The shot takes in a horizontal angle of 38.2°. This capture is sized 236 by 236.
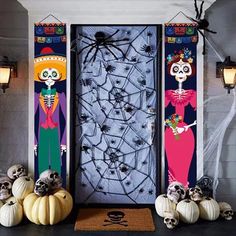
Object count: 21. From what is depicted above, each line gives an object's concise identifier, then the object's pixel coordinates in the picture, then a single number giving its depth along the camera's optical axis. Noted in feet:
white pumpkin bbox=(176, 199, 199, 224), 7.14
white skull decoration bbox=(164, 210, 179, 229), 6.95
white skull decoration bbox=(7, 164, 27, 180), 7.79
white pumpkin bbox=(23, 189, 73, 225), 6.95
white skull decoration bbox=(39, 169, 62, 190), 7.40
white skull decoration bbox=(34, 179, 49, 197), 7.09
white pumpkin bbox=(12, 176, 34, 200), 7.29
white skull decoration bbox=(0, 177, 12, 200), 7.37
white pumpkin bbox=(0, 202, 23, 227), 6.95
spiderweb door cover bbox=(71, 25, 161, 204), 8.04
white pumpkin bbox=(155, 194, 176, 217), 7.30
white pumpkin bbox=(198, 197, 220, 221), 7.33
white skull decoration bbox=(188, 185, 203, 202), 7.41
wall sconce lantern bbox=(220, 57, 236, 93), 7.63
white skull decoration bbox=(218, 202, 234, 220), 7.50
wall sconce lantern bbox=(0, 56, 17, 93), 7.65
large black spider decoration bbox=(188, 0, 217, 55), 7.64
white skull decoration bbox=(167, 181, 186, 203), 7.36
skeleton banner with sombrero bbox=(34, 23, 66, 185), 8.06
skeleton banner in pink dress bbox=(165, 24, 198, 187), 8.01
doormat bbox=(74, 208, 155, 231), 6.95
